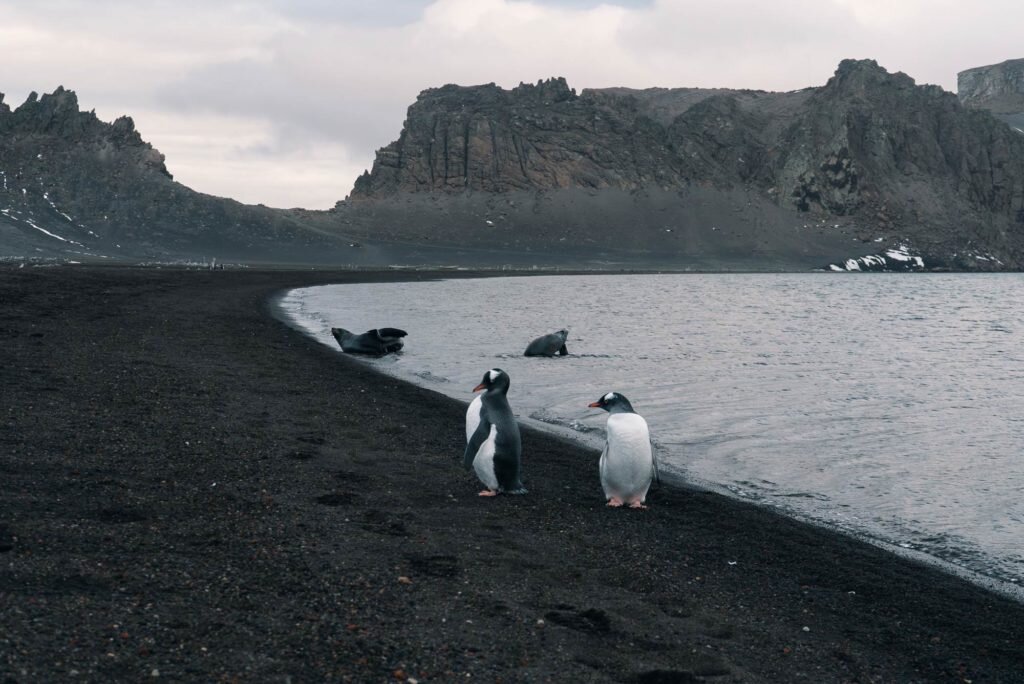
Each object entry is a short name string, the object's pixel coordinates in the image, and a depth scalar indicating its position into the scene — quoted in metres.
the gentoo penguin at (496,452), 11.02
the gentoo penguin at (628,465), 11.11
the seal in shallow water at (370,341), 28.64
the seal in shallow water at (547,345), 31.12
